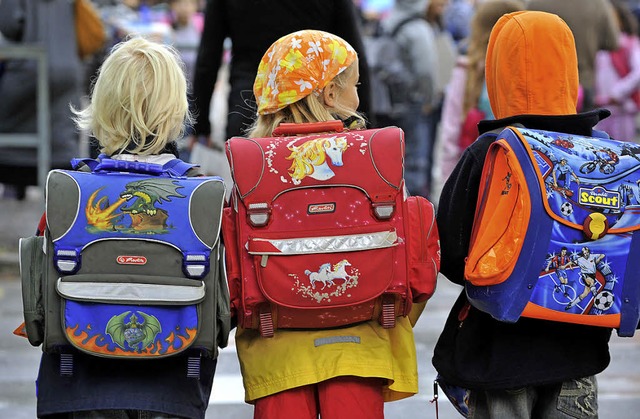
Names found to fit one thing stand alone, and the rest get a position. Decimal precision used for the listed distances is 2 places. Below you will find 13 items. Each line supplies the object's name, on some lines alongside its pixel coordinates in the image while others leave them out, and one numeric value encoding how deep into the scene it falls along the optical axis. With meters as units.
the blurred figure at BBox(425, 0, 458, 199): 21.96
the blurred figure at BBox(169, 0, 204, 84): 22.72
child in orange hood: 7.01
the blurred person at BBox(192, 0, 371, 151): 11.11
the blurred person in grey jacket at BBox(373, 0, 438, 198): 20.50
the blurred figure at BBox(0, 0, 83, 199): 17.24
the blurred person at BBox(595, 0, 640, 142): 21.51
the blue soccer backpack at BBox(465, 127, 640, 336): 6.75
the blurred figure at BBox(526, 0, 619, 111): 15.54
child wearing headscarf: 7.02
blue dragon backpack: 6.47
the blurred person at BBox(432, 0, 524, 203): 13.66
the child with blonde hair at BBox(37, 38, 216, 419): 6.65
